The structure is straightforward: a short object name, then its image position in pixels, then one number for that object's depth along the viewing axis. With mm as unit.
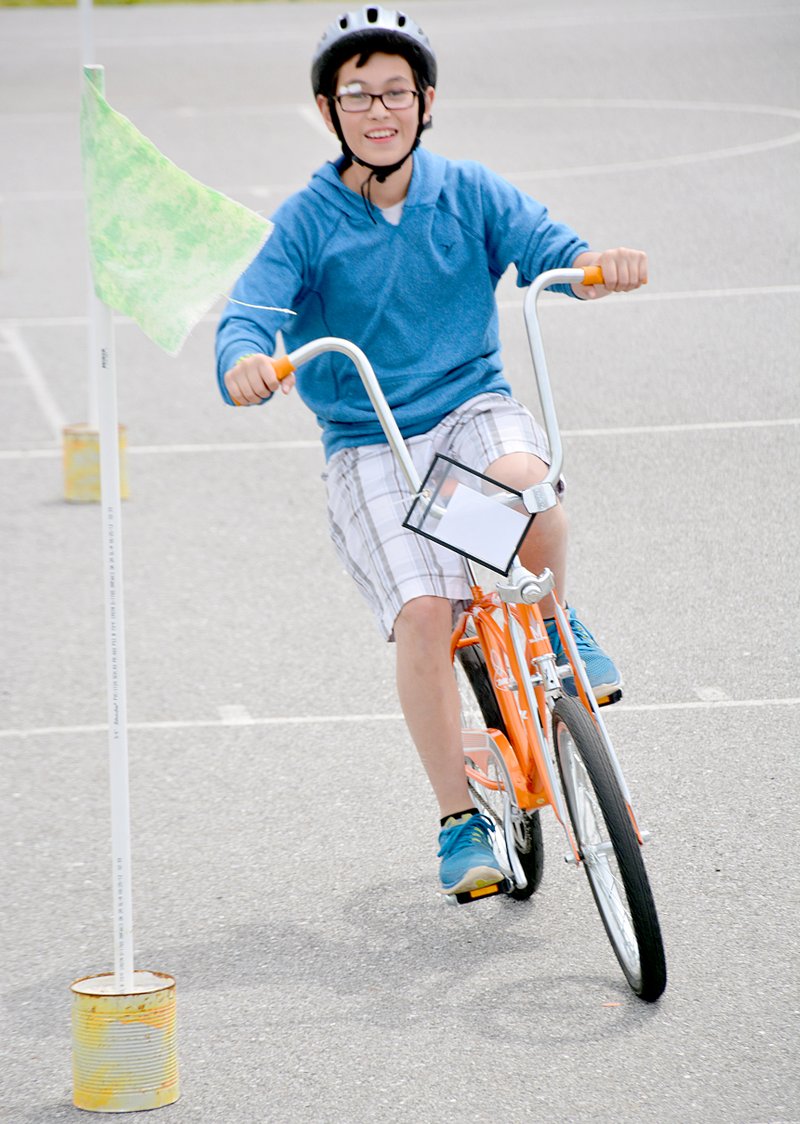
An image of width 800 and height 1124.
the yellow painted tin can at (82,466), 14897
